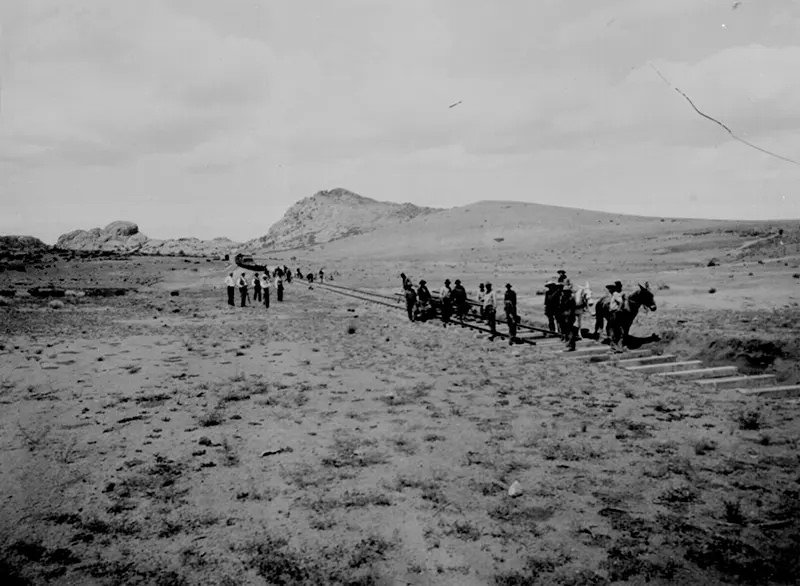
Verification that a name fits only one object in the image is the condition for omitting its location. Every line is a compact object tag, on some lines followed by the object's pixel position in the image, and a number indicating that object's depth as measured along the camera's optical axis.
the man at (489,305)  21.25
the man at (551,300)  18.03
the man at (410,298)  24.58
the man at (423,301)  24.33
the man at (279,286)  33.84
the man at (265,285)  29.48
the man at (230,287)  30.30
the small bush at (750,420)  9.02
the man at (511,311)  18.22
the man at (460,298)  23.44
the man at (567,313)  16.69
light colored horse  17.23
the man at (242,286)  30.63
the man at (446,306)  23.27
